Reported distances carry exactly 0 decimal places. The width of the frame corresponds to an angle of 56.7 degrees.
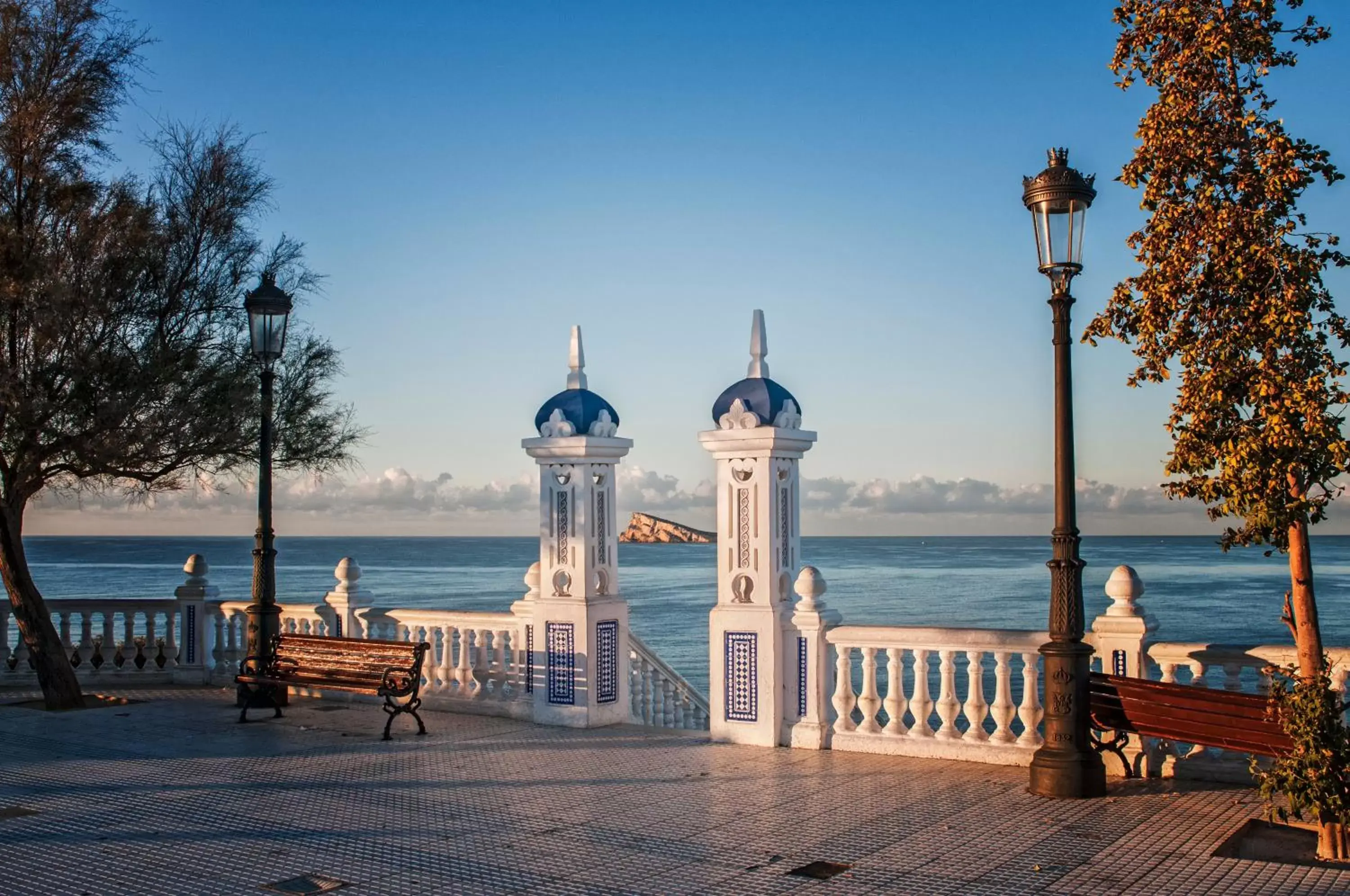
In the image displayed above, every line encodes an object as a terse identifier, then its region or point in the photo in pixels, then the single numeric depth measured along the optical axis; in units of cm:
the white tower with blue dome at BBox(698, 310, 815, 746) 1023
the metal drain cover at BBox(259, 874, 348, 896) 627
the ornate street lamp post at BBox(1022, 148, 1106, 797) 817
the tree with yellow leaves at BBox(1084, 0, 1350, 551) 693
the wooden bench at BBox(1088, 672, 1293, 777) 738
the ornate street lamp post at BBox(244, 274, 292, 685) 1286
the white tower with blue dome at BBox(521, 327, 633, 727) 1131
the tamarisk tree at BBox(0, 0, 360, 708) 1205
